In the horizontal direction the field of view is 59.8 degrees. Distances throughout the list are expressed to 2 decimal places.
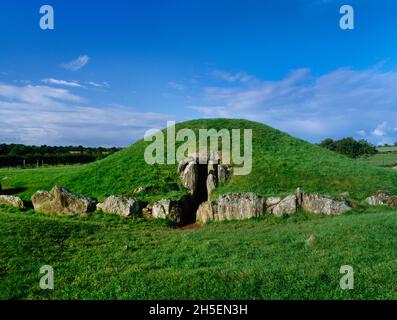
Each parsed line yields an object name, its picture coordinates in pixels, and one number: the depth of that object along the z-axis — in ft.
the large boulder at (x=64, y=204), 91.25
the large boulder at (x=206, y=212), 90.37
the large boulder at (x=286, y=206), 84.58
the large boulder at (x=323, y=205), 82.99
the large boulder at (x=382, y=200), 86.48
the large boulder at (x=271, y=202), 86.79
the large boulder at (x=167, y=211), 89.67
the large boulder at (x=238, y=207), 86.84
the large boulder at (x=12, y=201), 98.47
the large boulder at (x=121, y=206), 89.25
